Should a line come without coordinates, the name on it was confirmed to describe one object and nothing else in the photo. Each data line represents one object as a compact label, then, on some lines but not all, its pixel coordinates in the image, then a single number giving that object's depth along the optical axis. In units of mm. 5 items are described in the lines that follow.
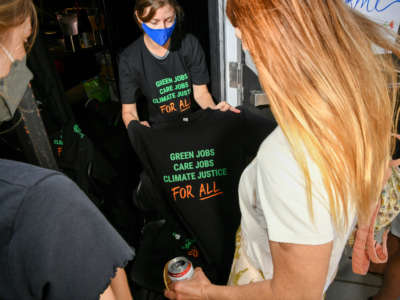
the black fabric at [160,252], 1277
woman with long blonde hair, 550
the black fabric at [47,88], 1768
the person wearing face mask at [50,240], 415
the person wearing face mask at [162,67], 1638
